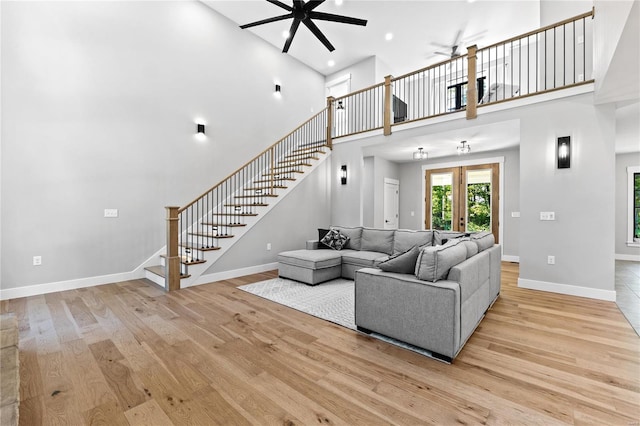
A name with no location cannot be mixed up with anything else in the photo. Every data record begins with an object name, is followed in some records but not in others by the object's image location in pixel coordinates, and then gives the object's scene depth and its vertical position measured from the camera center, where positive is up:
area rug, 3.09 -1.19
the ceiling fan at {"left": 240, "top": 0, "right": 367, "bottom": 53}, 4.29 +3.14
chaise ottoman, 4.50 -0.90
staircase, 4.40 +0.07
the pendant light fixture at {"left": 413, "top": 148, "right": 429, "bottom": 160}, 6.36 +1.32
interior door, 7.84 +0.27
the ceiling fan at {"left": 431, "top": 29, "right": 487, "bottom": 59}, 6.80 +4.28
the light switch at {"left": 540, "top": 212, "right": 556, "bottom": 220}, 4.20 -0.05
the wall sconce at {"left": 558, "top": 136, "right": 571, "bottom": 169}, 4.07 +0.87
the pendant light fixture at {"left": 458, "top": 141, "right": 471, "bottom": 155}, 5.69 +1.31
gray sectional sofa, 2.28 -0.75
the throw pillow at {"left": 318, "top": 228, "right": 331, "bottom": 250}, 5.37 -0.56
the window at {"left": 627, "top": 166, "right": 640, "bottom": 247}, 6.69 +0.17
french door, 7.01 +0.36
